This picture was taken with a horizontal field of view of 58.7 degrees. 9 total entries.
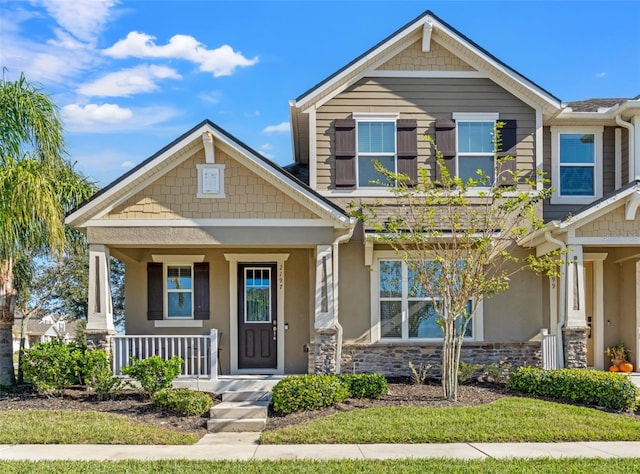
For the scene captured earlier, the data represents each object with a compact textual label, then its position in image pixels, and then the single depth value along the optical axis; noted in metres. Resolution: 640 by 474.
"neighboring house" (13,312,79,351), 41.47
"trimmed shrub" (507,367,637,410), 9.38
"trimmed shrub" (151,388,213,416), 9.26
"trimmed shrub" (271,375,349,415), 9.26
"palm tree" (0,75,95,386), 10.34
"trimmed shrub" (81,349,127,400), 10.03
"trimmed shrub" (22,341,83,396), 10.08
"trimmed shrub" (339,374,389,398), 9.91
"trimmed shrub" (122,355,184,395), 9.91
